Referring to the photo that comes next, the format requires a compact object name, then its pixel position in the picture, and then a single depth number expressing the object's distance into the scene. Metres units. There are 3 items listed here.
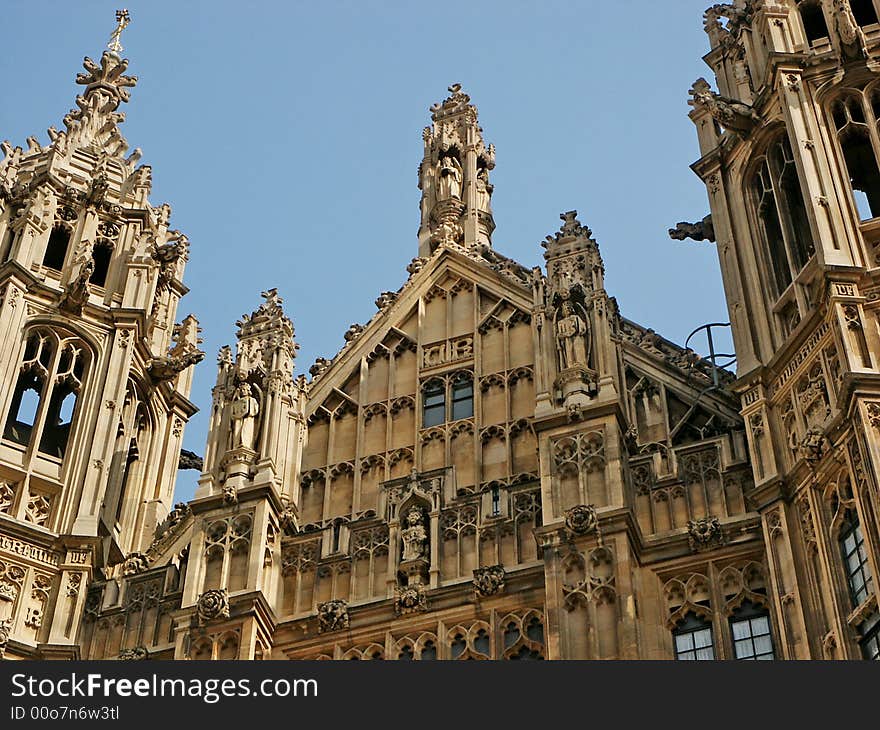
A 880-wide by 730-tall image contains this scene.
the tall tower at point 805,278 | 22.00
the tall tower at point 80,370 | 27.48
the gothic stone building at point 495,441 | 23.33
